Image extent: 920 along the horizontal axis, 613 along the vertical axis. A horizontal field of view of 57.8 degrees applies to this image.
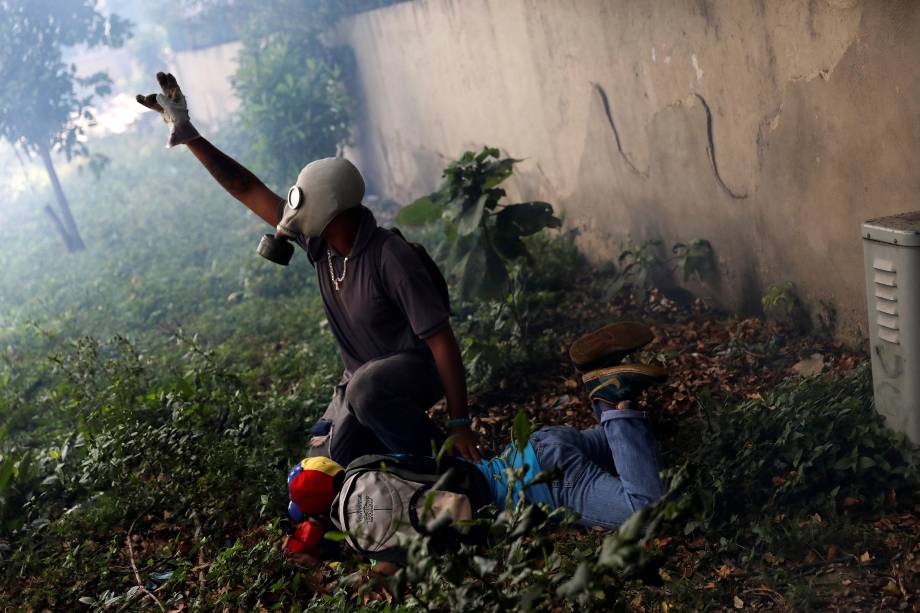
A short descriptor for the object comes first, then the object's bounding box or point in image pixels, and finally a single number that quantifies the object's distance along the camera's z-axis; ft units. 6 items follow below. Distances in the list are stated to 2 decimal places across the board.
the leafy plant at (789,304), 13.71
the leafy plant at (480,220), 15.10
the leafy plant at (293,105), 34.83
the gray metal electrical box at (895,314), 9.18
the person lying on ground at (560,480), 9.12
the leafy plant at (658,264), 15.60
